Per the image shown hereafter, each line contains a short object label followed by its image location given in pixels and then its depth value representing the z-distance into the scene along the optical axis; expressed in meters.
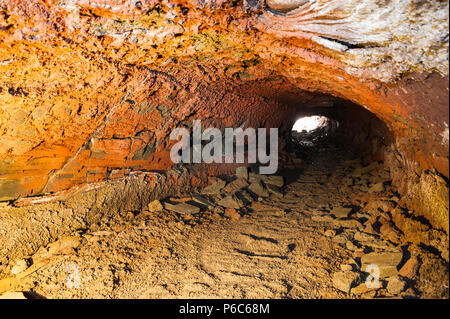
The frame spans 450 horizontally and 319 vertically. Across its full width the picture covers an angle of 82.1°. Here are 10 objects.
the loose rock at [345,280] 2.05
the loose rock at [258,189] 4.64
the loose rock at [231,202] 3.96
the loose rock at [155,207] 3.47
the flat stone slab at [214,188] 4.29
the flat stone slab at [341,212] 3.44
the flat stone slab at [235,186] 4.48
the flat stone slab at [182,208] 3.54
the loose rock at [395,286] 2.00
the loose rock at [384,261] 2.20
